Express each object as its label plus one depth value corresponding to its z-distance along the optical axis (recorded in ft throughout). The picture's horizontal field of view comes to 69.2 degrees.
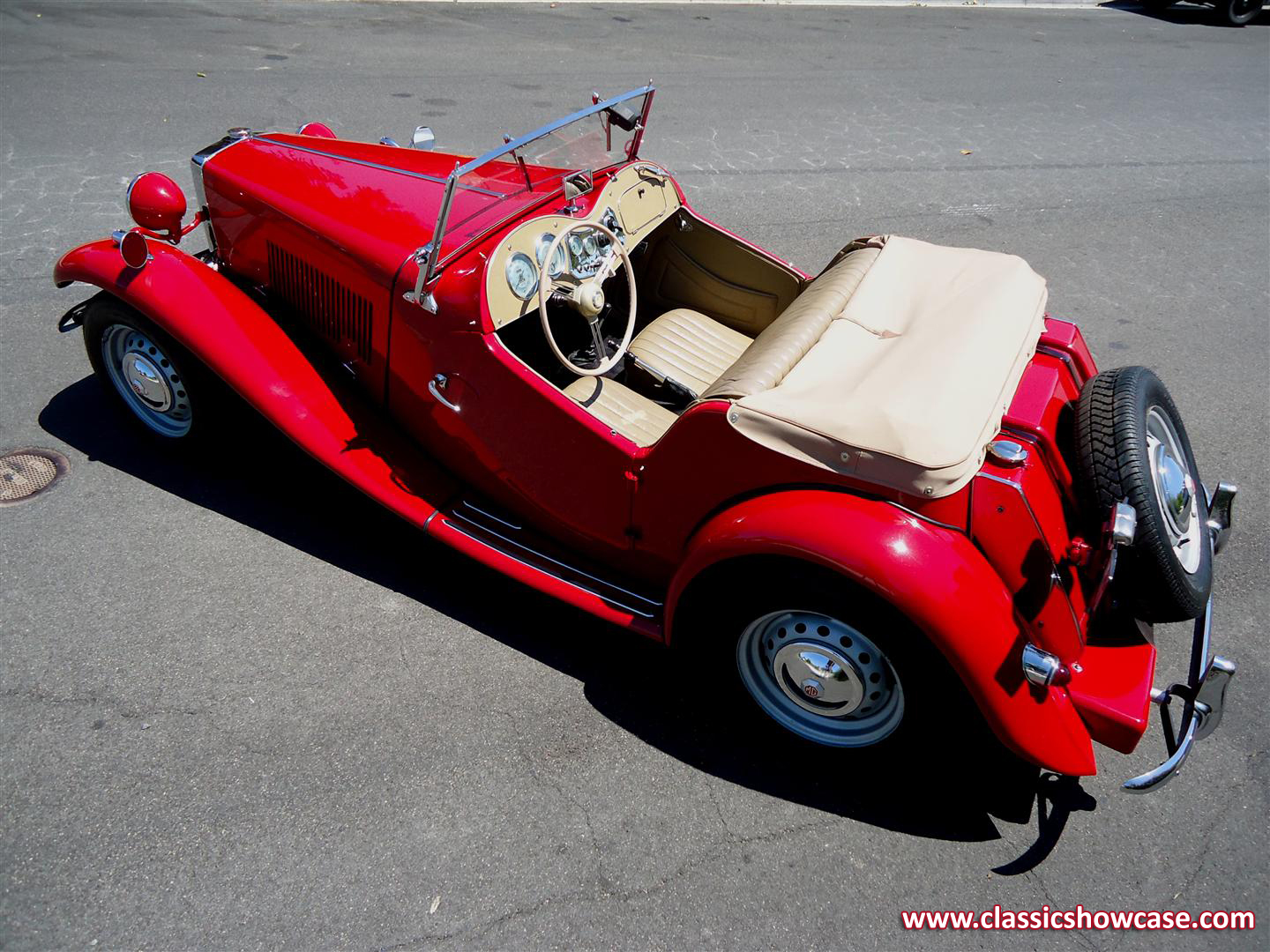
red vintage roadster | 9.12
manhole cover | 13.46
